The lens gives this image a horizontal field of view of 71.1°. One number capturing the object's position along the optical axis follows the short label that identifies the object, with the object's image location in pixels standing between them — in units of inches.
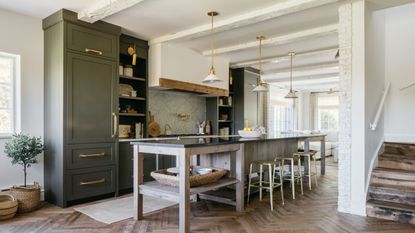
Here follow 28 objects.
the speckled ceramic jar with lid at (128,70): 198.3
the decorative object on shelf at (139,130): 203.0
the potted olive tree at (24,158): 141.1
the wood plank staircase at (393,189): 132.7
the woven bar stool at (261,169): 151.6
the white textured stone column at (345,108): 143.9
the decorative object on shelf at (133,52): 196.2
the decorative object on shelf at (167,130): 238.2
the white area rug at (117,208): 134.4
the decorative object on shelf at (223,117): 294.0
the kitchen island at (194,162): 113.9
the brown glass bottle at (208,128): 270.2
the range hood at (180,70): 206.5
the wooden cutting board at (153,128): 215.5
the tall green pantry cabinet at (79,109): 153.5
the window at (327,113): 474.3
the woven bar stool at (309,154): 189.6
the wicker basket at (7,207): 130.9
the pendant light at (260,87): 199.3
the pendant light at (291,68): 240.7
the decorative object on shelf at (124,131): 195.0
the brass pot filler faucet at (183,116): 252.2
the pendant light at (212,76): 155.5
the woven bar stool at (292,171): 167.1
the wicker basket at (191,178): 123.6
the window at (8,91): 155.1
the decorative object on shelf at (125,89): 196.1
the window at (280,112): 434.6
